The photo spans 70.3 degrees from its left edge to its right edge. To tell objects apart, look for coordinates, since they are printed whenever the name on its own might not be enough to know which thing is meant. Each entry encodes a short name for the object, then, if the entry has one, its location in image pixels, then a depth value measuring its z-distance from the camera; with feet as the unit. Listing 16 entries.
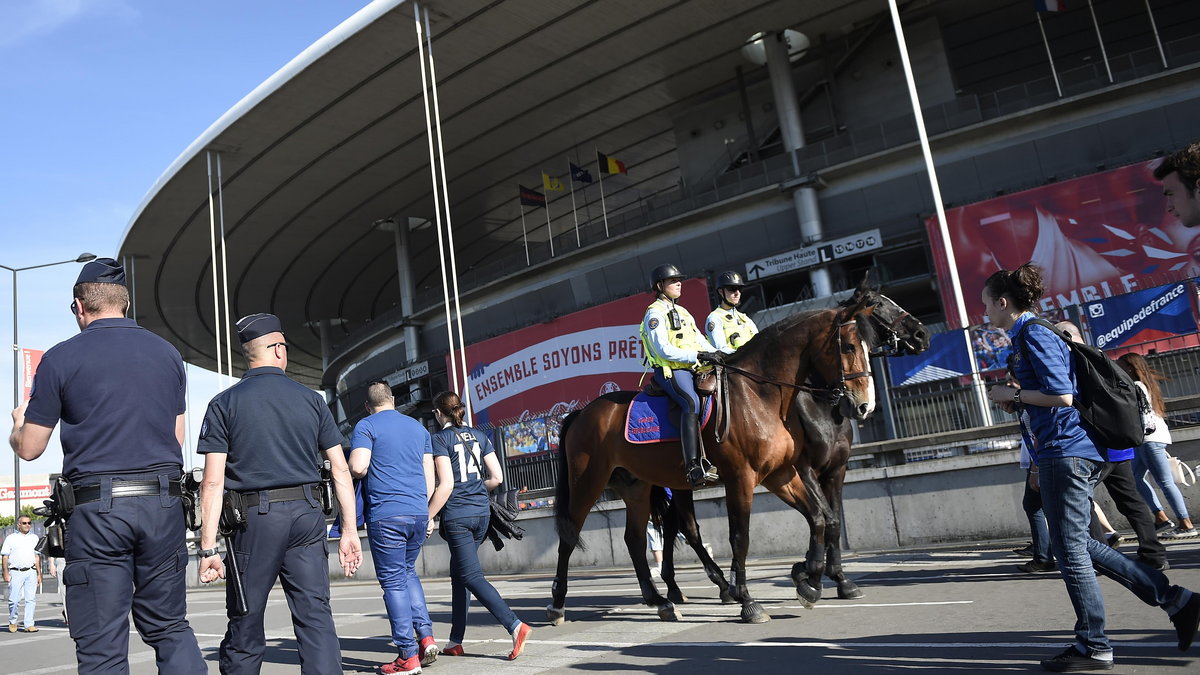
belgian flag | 115.55
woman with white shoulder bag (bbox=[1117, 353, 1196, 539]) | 25.13
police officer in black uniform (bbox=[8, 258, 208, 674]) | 11.94
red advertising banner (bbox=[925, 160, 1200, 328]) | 72.28
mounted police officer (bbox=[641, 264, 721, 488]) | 23.72
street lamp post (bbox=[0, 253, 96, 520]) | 82.03
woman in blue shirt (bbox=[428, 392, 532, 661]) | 21.56
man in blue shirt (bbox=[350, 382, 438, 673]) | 20.21
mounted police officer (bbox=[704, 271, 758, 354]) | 27.94
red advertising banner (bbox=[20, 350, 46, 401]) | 74.13
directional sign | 89.76
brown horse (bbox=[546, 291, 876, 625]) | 23.17
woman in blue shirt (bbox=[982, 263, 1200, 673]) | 13.20
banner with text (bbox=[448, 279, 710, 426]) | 94.17
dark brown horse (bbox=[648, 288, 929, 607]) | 22.50
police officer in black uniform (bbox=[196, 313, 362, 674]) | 13.80
